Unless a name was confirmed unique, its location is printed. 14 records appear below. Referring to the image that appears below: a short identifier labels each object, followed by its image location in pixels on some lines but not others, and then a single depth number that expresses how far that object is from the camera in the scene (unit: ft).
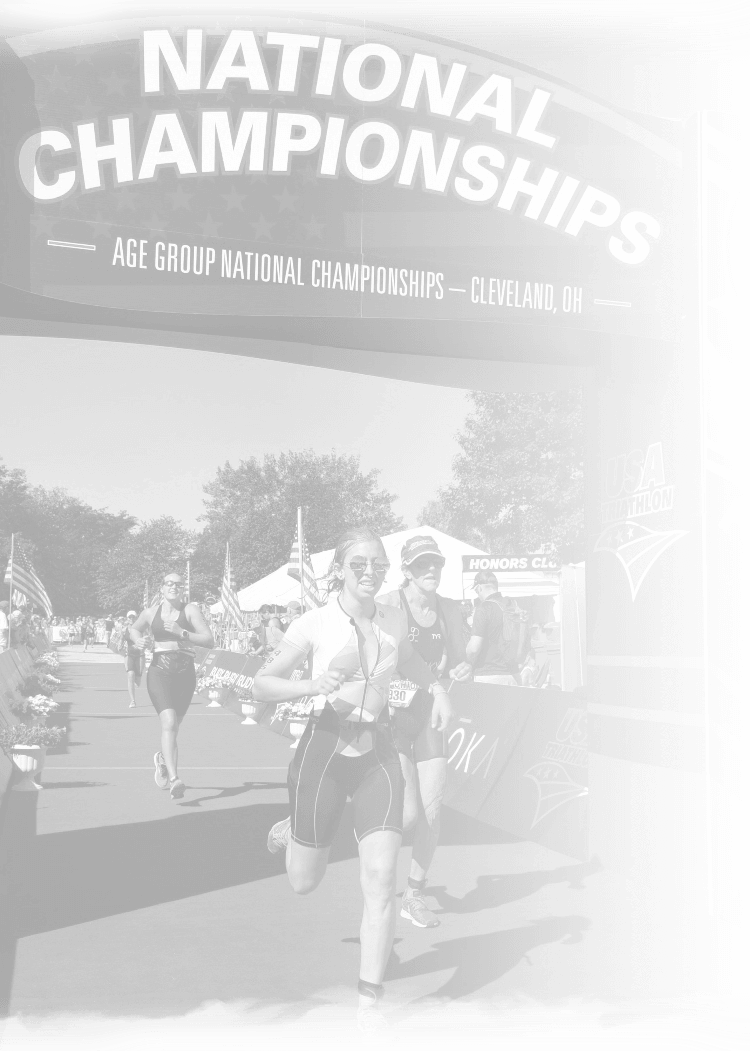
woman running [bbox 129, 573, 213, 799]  29.84
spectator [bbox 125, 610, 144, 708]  66.39
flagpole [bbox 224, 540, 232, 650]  79.73
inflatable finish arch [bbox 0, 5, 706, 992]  16.58
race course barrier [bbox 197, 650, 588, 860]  23.39
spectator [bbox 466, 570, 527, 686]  22.88
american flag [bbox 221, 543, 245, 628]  79.15
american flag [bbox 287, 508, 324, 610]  53.63
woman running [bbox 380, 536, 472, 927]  19.44
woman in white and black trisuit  15.12
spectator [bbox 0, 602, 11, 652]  52.65
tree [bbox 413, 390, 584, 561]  101.09
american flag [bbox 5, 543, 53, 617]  60.39
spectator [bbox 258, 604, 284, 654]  59.67
